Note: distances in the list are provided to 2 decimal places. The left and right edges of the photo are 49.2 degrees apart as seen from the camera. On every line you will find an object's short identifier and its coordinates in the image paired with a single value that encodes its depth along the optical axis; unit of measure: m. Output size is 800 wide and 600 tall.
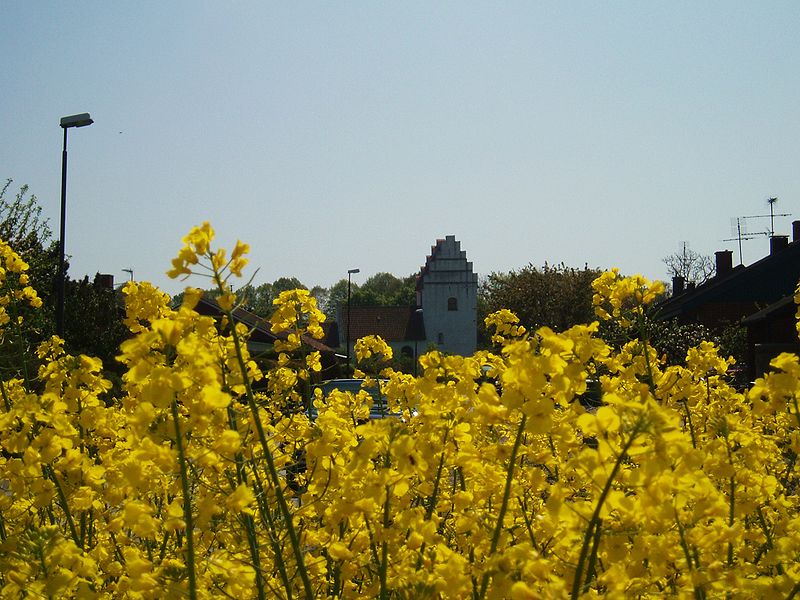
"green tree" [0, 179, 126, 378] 19.72
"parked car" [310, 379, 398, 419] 14.16
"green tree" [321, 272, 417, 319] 82.79
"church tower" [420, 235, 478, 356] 56.72
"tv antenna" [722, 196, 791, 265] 41.83
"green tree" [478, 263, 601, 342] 44.41
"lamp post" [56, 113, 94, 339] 14.87
